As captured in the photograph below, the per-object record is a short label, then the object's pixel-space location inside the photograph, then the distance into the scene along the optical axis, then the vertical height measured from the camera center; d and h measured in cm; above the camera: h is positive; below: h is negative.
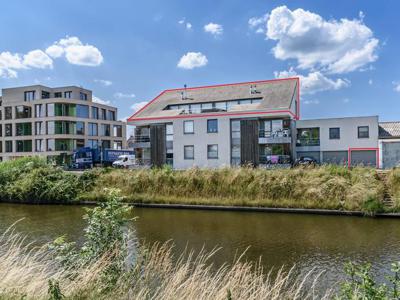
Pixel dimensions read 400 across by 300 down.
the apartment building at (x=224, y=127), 2778 +236
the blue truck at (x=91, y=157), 3950 -8
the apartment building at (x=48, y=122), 4669 +516
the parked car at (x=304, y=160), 2795 -62
